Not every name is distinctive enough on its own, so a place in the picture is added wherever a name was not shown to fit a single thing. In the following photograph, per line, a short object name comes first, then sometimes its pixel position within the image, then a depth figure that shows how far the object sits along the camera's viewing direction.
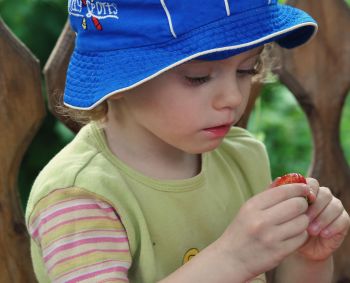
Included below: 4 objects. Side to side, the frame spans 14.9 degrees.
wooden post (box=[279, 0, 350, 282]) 1.29
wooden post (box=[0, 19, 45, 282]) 1.16
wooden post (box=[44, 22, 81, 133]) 1.18
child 0.99
